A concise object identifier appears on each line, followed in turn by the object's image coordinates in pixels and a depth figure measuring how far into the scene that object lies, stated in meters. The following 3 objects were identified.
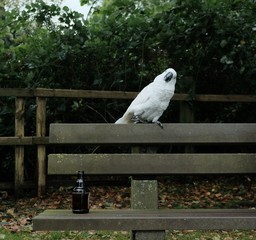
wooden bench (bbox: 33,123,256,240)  3.16
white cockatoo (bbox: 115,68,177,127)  3.27
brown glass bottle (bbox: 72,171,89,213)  2.89
